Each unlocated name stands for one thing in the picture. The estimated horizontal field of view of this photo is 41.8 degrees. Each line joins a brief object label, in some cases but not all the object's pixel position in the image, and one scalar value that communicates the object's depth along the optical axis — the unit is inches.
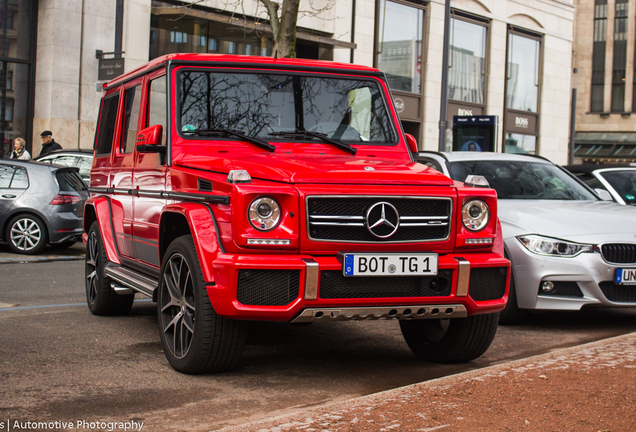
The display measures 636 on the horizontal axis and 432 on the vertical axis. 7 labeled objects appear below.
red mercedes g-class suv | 182.4
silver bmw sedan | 272.7
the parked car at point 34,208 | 509.7
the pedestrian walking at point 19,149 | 681.3
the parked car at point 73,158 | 624.7
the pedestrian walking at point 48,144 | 704.4
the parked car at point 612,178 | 422.3
